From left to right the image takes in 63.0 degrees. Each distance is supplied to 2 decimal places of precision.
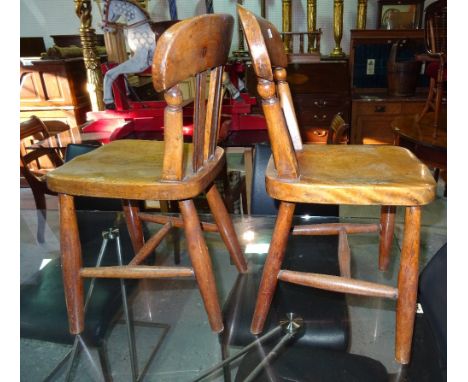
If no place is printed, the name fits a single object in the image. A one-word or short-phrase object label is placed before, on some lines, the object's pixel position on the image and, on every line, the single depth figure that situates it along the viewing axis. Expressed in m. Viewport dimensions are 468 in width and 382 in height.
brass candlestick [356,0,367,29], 3.05
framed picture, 2.98
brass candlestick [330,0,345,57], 3.00
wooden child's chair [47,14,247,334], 0.62
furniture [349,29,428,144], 2.94
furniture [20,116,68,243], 1.80
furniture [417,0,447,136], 1.96
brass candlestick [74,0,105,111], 1.92
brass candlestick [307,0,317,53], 2.97
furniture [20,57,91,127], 2.89
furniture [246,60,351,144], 2.73
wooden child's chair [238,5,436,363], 0.64
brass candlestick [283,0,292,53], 3.04
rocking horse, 1.81
